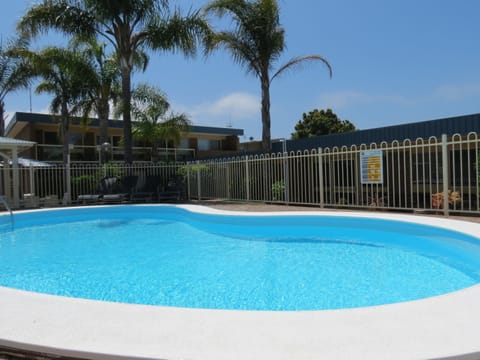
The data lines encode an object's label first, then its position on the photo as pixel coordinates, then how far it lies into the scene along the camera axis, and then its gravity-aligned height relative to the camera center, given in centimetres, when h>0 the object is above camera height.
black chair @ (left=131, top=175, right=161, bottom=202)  1452 -18
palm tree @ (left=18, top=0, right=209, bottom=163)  1401 +630
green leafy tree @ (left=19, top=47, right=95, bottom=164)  1562 +495
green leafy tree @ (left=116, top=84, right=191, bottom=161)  1806 +337
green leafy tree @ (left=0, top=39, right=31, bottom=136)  1850 +597
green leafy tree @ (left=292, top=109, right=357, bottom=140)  3431 +534
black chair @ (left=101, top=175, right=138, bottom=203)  1397 -15
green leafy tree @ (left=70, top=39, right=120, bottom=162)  1692 +488
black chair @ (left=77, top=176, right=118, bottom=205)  1391 -15
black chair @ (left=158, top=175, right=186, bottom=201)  1498 -20
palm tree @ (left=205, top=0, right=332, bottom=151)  1384 +538
